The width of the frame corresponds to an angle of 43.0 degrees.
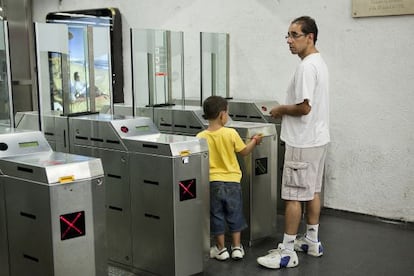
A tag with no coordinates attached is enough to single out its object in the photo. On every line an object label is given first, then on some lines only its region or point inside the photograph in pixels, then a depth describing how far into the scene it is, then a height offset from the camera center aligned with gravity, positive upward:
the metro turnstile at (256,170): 3.70 -0.67
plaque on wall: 4.04 +0.53
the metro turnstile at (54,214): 2.21 -0.59
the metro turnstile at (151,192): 2.93 -0.66
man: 3.15 -0.31
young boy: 3.26 -0.57
